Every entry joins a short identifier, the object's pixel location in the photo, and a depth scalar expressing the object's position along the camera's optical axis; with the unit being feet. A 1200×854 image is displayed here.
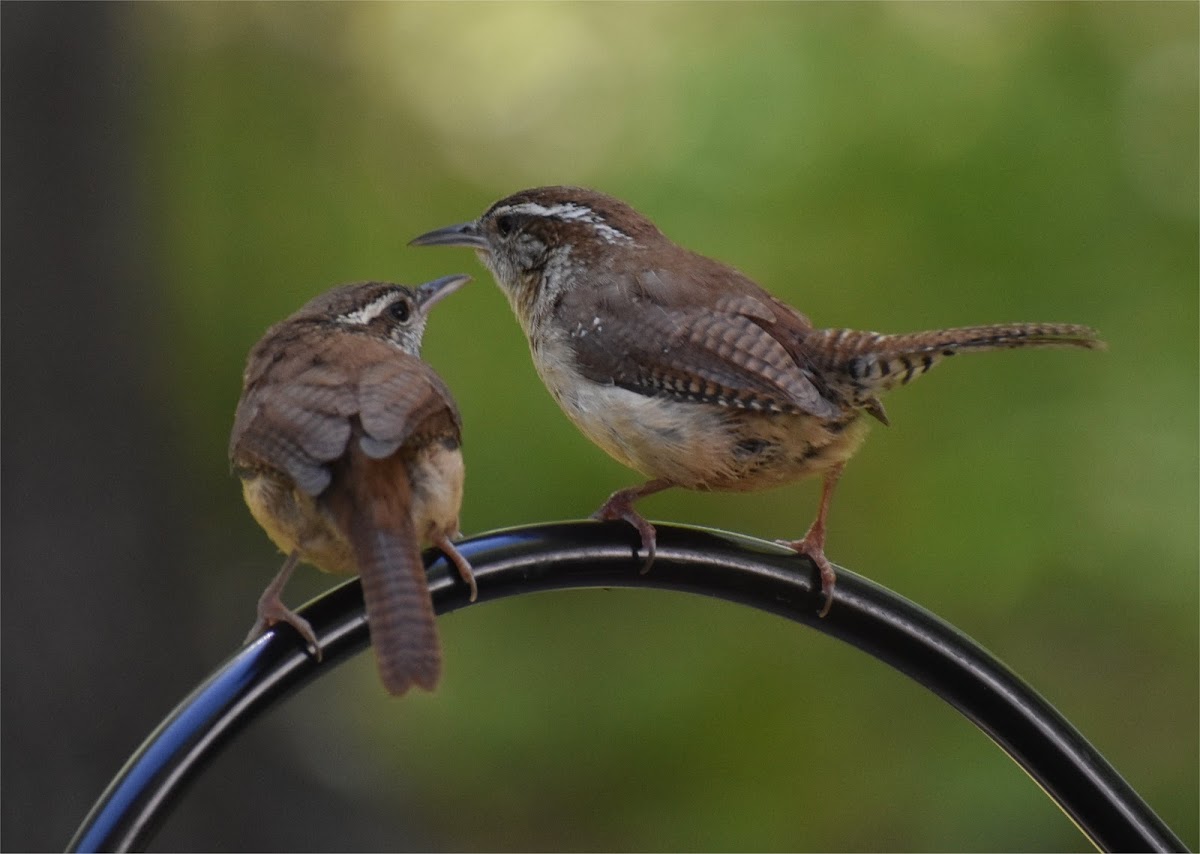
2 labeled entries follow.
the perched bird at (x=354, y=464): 15.19
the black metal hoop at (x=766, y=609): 15.05
